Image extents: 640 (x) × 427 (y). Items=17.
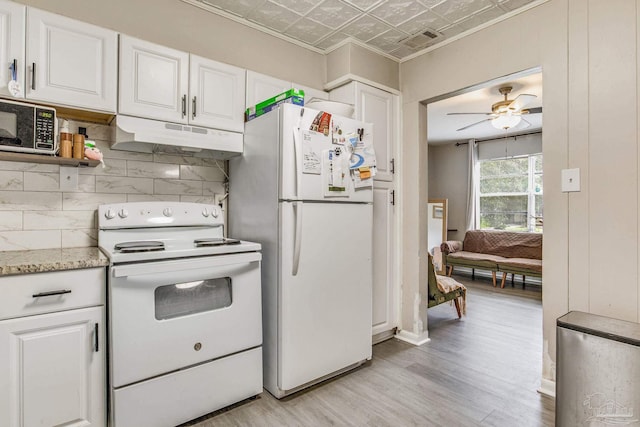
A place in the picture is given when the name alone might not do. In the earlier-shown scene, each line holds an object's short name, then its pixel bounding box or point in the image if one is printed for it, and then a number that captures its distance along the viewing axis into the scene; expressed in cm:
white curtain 659
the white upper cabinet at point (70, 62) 166
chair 323
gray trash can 149
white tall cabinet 281
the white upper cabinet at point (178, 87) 191
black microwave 158
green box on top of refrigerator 209
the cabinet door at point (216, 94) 213
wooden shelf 166
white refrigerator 201
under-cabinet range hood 191
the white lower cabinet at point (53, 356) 139
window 591
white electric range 159
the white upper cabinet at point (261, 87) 238
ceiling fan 385
